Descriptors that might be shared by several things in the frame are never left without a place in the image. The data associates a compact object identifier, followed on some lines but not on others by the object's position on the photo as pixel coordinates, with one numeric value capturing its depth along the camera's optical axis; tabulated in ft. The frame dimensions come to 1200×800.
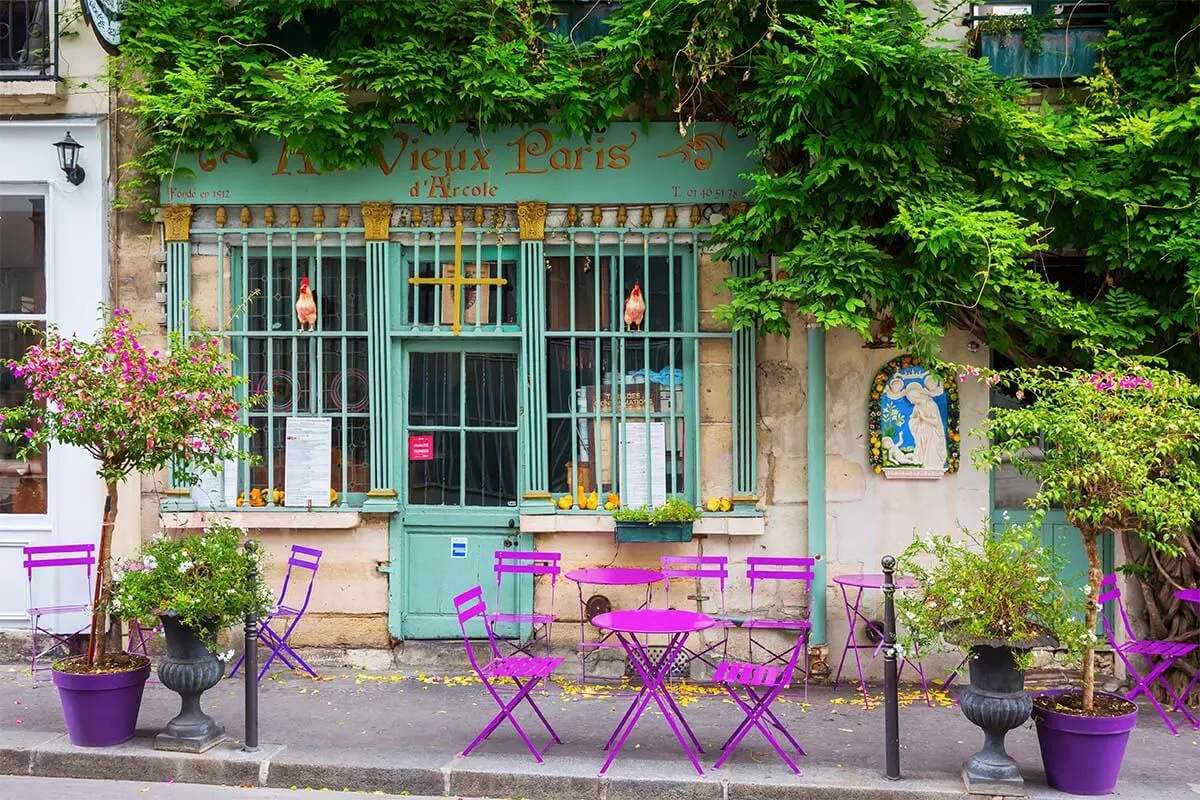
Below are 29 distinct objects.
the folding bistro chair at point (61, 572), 27.43
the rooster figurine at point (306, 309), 28.73
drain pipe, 27.73
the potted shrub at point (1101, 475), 19.16
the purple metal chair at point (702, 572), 27.30
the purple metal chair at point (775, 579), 26.86
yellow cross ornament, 28.55
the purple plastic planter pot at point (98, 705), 21.33
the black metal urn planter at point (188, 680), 21.40
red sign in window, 29.04
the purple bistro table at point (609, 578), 26.35
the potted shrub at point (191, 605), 21.17
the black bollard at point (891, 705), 20.30
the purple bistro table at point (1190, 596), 24.47
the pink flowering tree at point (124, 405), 20.89
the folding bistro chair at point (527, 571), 26.12
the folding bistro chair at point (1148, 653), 24.20
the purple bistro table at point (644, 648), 20.58
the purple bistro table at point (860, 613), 26.22
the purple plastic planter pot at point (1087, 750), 19.54
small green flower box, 27.40
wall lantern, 28.25
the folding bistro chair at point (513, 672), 20.86
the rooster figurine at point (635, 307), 28.37
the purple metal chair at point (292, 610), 27.12
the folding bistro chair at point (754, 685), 20.47
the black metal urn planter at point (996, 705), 19.49
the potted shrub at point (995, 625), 19.44
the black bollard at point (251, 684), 21.45
